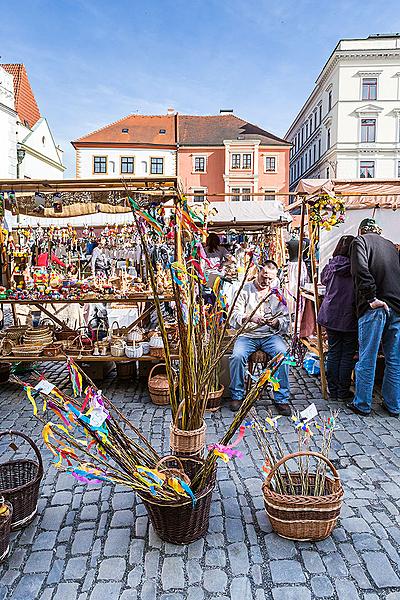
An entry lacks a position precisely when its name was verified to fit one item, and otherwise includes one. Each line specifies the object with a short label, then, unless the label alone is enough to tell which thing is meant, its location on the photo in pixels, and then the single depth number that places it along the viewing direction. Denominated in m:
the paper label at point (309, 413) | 2.45
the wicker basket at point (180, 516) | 2.32
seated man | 4.40
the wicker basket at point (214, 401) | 4.40
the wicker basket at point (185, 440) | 2.54
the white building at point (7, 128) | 17.58
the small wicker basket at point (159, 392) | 4.59
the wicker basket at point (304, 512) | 2.35
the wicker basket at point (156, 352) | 4.99
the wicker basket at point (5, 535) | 2.21
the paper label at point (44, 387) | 2.00
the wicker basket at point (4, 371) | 5.31
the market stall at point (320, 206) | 4.79
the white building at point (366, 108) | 32.16
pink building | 32.28
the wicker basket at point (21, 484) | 2.49
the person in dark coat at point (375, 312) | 4.07
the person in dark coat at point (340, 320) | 4.40
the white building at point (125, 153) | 32.34
